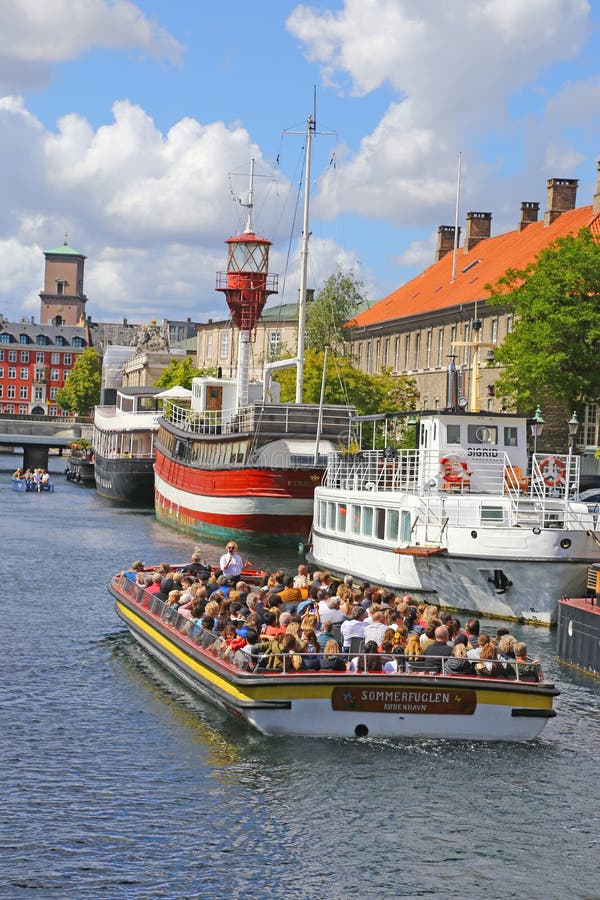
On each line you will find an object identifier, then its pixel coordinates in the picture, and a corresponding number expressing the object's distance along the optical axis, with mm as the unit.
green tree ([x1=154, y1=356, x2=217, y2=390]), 123625
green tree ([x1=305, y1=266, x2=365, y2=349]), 96875
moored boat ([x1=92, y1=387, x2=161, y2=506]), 84381
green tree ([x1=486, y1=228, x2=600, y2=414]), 63312
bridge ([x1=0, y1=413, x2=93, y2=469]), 127000
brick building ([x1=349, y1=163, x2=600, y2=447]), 82000
